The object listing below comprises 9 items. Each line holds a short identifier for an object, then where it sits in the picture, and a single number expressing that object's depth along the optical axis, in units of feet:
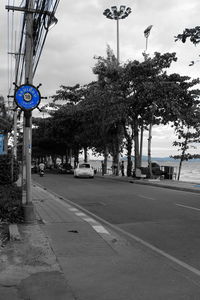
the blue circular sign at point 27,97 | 31.12
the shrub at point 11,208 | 31.81
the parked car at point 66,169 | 159.11
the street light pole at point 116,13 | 119.71
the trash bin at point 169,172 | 102.55
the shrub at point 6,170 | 70.69
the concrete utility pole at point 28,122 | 31.04
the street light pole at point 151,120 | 93.41
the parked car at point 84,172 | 115.34
